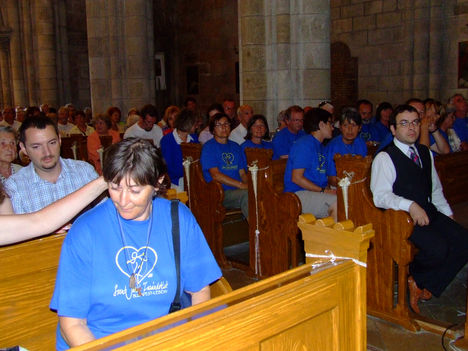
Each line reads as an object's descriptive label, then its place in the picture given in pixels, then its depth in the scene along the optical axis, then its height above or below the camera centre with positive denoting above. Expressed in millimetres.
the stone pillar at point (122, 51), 10766 +1150
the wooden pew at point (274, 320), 1563 -724
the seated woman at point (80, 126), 10172 -383
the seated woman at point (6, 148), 4195 -318
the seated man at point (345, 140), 5375 -436
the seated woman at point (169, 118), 8547 -242
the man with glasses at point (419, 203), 4145 -867
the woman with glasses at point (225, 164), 5891 -719
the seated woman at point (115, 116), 9865 -202
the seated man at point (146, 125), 8094 -319
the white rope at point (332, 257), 2168 -685
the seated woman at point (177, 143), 6766 -516
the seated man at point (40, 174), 3277 -431
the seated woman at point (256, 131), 6445 -367
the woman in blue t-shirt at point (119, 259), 1991 -604
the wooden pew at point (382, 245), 4051 -1169
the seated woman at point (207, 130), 8094 -427
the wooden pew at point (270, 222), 4949 -1190
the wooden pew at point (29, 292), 2666 -975
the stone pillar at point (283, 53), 7941 +751
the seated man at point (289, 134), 6915 -447
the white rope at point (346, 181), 4312 -683
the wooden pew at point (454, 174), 5734 -913
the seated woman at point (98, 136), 7604 -470
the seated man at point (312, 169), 5105 -708
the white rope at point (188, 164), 6000 -699
